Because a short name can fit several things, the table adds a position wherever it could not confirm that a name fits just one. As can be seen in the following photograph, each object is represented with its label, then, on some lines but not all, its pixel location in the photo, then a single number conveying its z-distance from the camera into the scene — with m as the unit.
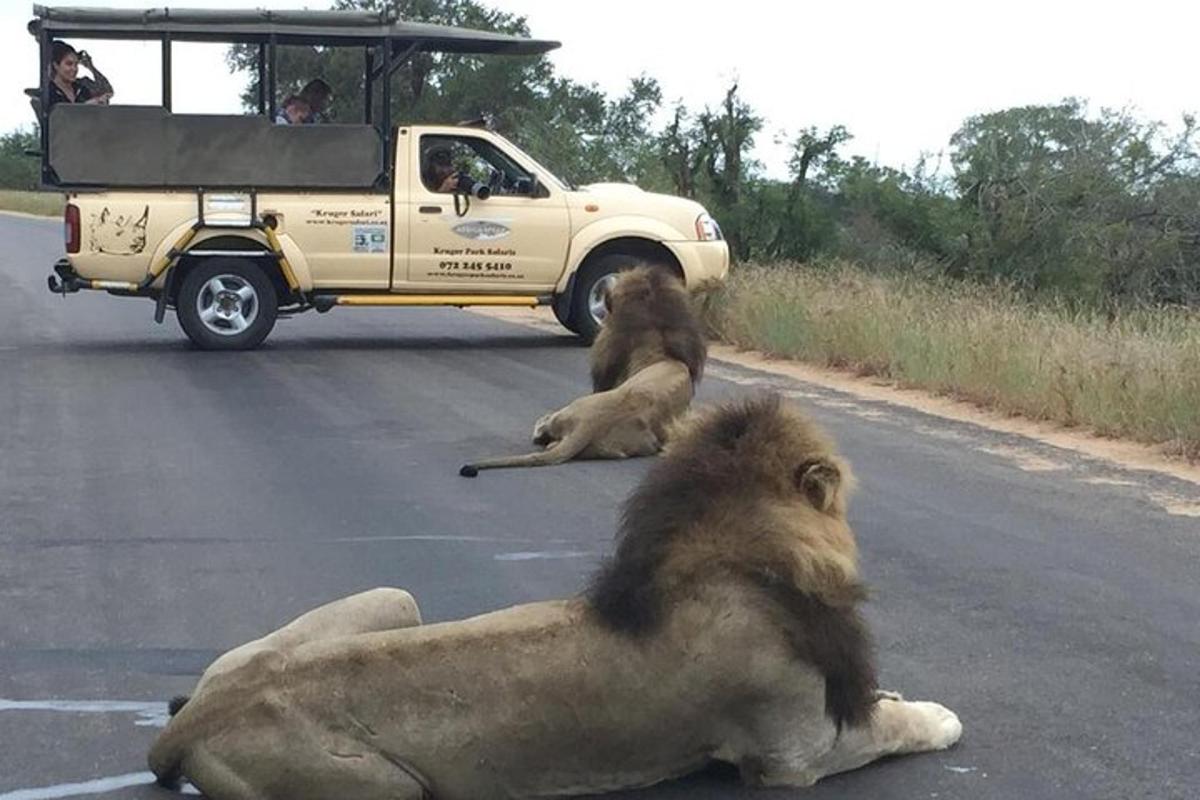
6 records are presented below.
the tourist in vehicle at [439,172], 16.72
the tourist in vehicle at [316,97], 17.30
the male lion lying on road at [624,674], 4.29
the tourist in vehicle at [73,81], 16.45
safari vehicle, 16.20
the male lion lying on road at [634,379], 10.38
